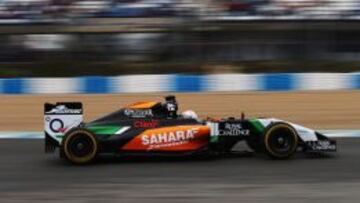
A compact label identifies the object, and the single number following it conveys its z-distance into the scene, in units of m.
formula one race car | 14.43
